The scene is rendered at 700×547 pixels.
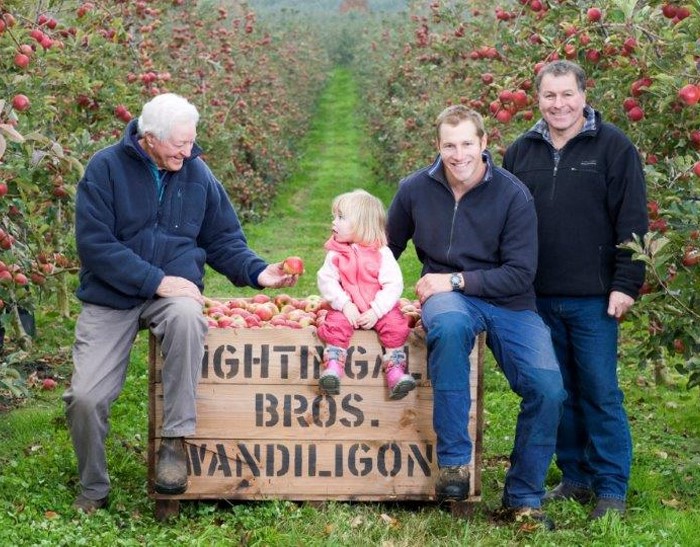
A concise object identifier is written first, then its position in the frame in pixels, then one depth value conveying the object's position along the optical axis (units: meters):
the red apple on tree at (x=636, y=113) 5.42
